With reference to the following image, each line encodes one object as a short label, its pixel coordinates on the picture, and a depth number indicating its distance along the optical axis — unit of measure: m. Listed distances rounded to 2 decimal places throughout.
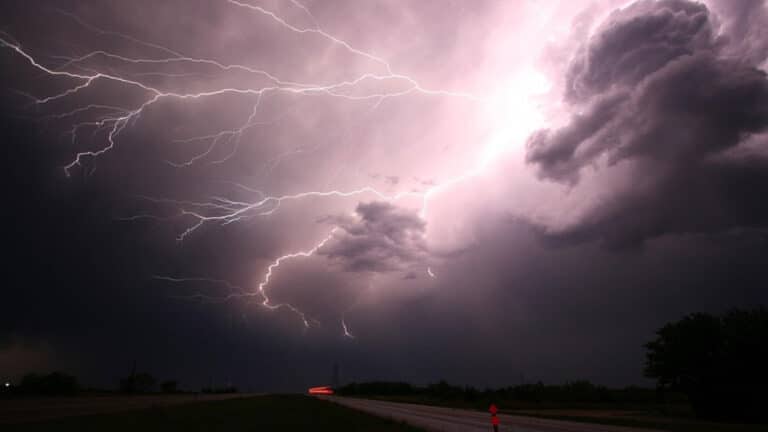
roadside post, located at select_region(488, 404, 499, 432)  13.13
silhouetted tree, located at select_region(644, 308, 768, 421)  28.08
